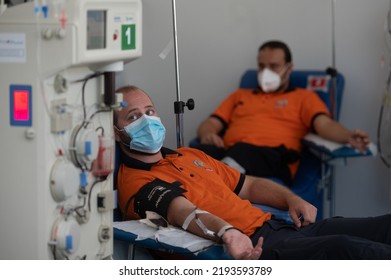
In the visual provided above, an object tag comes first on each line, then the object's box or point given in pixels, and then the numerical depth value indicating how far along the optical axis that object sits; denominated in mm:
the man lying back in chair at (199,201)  2525
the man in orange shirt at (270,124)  3926
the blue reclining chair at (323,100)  3988
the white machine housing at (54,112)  2094
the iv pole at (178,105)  2904
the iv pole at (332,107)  4223
